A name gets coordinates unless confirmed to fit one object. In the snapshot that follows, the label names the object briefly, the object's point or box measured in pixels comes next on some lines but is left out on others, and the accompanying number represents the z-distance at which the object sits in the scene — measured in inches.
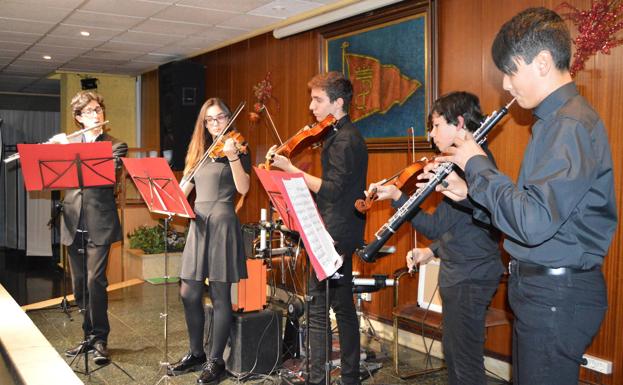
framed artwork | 169.5
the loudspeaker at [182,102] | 294.2
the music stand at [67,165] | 131.9
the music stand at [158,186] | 122.6
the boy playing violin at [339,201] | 119.6
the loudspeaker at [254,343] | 140.6
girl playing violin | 134.0
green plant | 279.4
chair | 139.4
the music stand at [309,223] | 83.6
